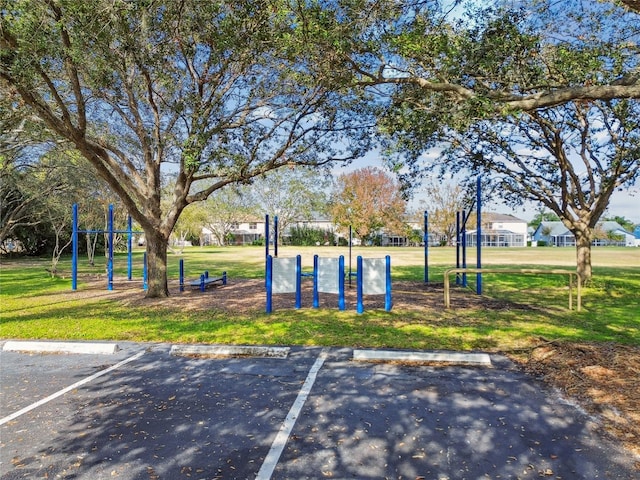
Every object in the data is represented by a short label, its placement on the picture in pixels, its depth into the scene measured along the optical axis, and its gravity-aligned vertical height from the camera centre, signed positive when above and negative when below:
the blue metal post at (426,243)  15.30 -0.04
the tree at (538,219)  109.12 +5.83
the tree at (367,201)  53.19 +5.21
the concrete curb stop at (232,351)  6.17 -1.59
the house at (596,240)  80.69 +1.02
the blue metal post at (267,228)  15.10 +0.51
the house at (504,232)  75.06 +1.75
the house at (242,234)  73.91 +1.56
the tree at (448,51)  6.55 +3.32
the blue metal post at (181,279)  13.53 -1.17
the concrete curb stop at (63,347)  6.39 -1.59
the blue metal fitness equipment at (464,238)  12.57 +0.11
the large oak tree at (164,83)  7.17 +3.67
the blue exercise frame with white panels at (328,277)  9.46 -0.80
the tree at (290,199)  53.34 +5.66
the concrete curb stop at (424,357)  5.71 -1.57
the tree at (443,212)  53.53 +3.82
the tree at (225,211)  56.34 +4.39
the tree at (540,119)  7.53 +3.17
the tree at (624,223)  91.81 +4.22
